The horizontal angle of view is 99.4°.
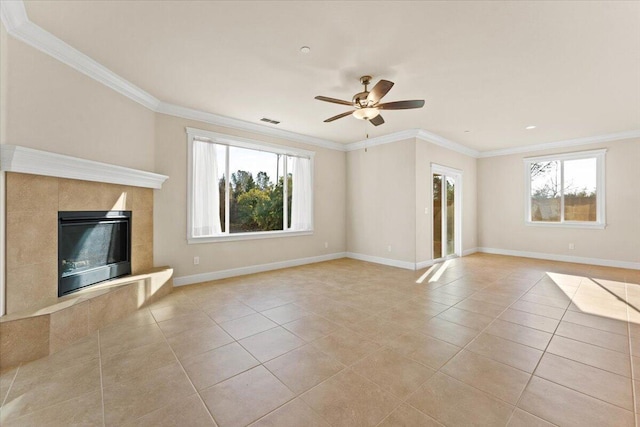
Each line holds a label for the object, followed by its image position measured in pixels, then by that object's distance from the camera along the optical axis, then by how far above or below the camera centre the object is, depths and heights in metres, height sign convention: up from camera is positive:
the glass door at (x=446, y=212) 6.25 +0.02
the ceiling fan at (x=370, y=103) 2.93 +1.27
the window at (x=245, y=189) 4.43 +0.48
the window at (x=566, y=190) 5.83 +0.52
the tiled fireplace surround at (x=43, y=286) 2.19 -0.65
